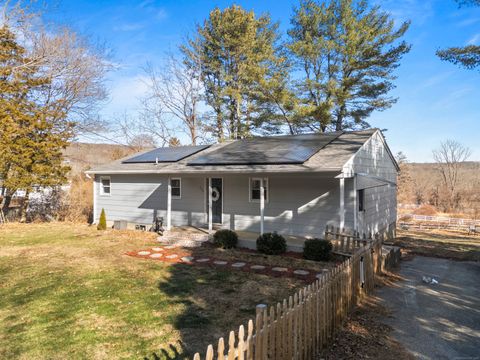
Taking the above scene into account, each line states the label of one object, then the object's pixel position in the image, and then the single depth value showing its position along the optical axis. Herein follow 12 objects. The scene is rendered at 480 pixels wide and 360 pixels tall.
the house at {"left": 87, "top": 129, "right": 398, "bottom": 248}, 10.55
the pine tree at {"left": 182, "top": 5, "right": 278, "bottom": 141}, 23.86
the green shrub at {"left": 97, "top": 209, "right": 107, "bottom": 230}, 15.04
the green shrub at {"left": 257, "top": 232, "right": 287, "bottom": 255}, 10.13
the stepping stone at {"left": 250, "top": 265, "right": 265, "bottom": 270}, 8.63
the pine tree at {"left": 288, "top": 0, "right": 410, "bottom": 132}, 20.08
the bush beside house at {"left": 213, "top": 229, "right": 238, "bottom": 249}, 10.99
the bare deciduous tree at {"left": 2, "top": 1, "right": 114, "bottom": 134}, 10.54
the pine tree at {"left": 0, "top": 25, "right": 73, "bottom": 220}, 15.31
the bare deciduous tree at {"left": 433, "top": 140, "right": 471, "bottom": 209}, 41.91
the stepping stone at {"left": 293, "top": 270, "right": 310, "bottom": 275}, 8.15
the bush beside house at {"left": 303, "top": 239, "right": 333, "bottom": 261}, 9.35
